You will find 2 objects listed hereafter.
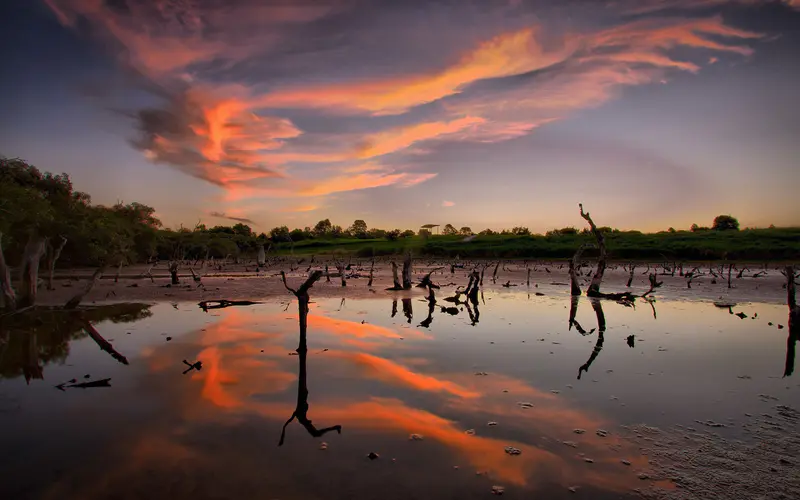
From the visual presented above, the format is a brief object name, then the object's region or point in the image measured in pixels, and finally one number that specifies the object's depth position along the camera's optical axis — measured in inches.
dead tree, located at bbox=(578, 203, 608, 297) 982.7
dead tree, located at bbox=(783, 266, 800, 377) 557.0
